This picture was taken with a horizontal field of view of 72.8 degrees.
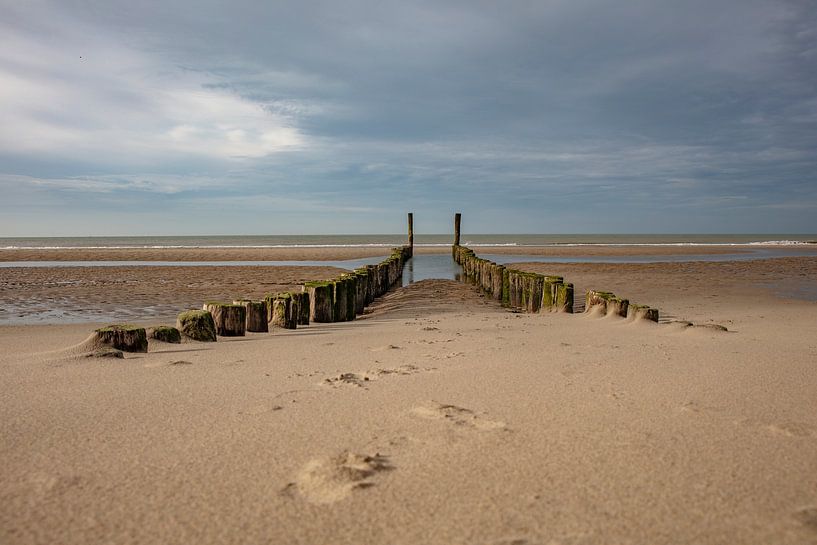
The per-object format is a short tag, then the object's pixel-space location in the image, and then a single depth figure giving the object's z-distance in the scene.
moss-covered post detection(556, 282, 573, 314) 9.16
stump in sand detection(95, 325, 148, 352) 4.93
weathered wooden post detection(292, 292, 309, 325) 7.94
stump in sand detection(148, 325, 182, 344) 5.52
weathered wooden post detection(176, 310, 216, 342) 5.81
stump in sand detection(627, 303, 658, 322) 6.85
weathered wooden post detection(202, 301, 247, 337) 6.32
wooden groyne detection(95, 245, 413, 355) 5.04
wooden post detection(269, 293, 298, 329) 7.37
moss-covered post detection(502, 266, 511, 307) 12.98
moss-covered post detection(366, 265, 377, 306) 13.14
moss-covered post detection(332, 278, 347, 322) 8.91
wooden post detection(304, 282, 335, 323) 8.52
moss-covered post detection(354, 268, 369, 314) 11.15
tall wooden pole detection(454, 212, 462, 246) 39.79
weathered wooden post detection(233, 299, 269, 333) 6.74
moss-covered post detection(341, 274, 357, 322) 9.40
